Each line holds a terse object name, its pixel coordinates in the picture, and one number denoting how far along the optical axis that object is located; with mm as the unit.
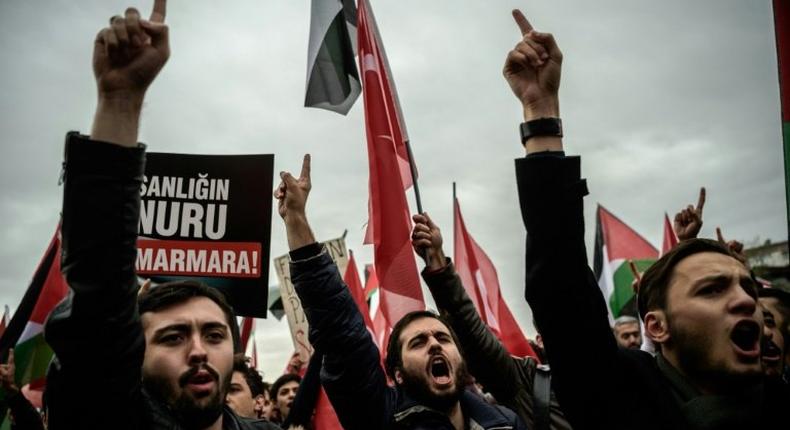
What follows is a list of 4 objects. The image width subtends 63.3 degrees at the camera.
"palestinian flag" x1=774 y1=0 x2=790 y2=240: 2738
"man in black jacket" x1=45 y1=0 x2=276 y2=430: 1644
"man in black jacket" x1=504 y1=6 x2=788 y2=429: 1729
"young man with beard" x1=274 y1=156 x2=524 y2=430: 2883
